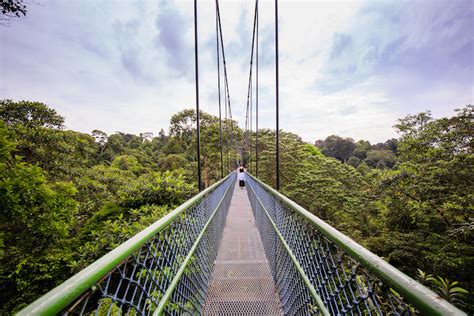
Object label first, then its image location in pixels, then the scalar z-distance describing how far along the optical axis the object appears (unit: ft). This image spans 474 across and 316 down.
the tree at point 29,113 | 19.63
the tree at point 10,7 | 11.63
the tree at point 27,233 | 13.50
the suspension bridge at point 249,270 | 1.54
